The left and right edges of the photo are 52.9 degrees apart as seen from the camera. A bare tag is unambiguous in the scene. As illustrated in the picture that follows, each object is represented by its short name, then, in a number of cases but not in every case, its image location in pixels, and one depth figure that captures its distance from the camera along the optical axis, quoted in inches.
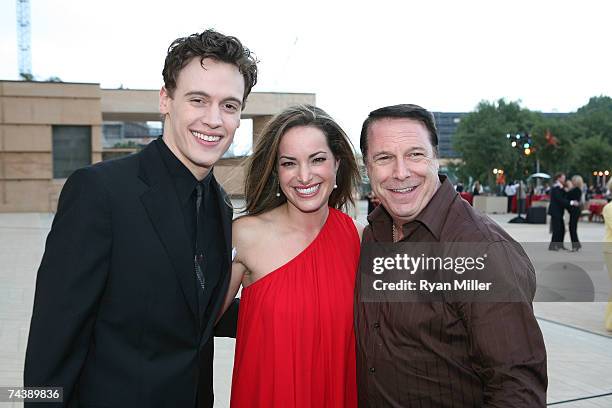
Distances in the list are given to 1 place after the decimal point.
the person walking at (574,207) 606.9
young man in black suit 81.9
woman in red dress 115.5
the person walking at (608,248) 290.0
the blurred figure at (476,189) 1328.4
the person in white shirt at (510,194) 1243.2
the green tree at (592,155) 2427.4
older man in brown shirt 78.7
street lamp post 1074.4
